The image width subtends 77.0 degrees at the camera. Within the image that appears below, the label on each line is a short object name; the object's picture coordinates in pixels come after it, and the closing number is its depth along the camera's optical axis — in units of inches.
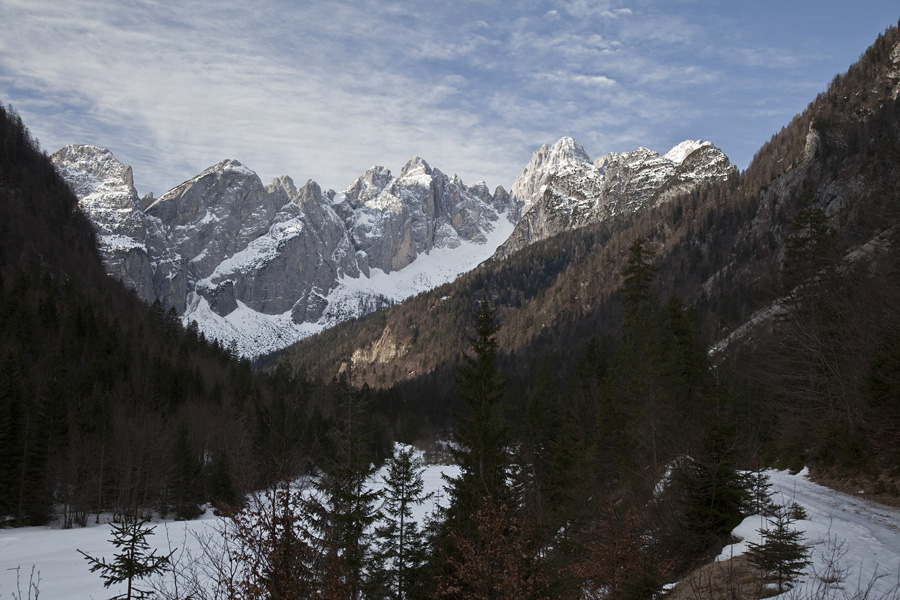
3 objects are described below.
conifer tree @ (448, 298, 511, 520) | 877.8
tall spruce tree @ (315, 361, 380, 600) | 641.6
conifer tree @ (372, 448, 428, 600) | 725.3
